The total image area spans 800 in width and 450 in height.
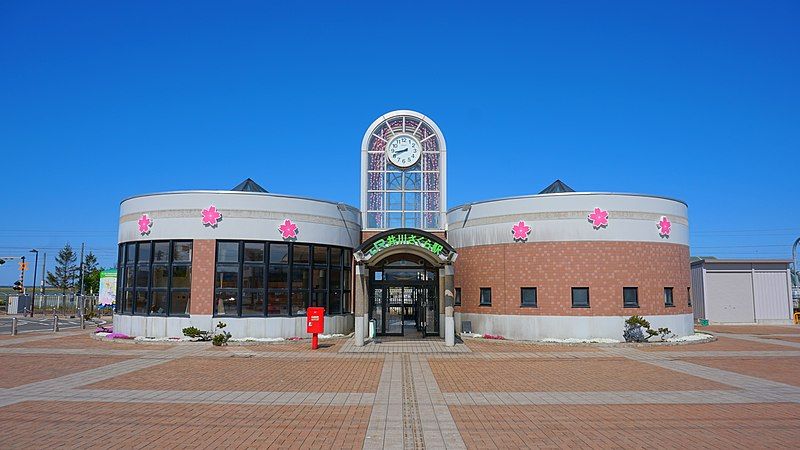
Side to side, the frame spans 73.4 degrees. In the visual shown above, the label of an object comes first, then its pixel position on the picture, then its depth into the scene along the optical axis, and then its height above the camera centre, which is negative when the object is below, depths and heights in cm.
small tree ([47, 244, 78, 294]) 8494 +215
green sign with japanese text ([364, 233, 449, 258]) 2322 +187
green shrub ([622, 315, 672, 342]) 2316 -192
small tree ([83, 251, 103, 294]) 7131 +145
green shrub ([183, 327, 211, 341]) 2269 -197
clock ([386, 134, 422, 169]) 2986 +756
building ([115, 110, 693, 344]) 2355 +89
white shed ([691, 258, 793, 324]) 3622 -37
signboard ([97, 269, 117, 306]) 4306 -13
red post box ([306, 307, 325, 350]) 2167 -145
